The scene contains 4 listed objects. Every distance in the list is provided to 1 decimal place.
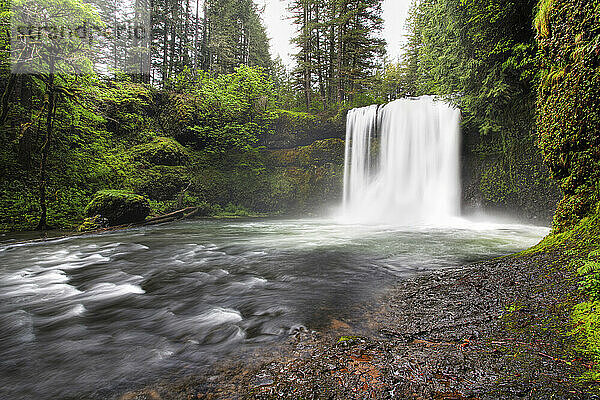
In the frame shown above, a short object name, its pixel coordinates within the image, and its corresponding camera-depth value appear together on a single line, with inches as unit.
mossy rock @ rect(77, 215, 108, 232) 355.0
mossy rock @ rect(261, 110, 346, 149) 655.1
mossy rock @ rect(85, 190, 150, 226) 376.2
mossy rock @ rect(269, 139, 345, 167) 650.2
